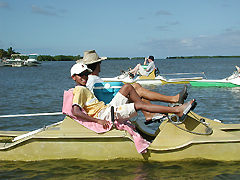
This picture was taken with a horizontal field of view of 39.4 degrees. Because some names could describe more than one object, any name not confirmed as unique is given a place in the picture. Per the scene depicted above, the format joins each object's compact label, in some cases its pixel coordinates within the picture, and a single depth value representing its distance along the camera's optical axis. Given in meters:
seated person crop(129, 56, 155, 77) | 19.73
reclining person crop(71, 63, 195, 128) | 5.52
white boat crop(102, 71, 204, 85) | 20.18
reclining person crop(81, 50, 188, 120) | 6.08
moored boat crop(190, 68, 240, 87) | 18.06
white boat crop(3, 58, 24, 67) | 79.85
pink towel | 5.40
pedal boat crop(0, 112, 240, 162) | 5.36
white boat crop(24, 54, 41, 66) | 84.12
